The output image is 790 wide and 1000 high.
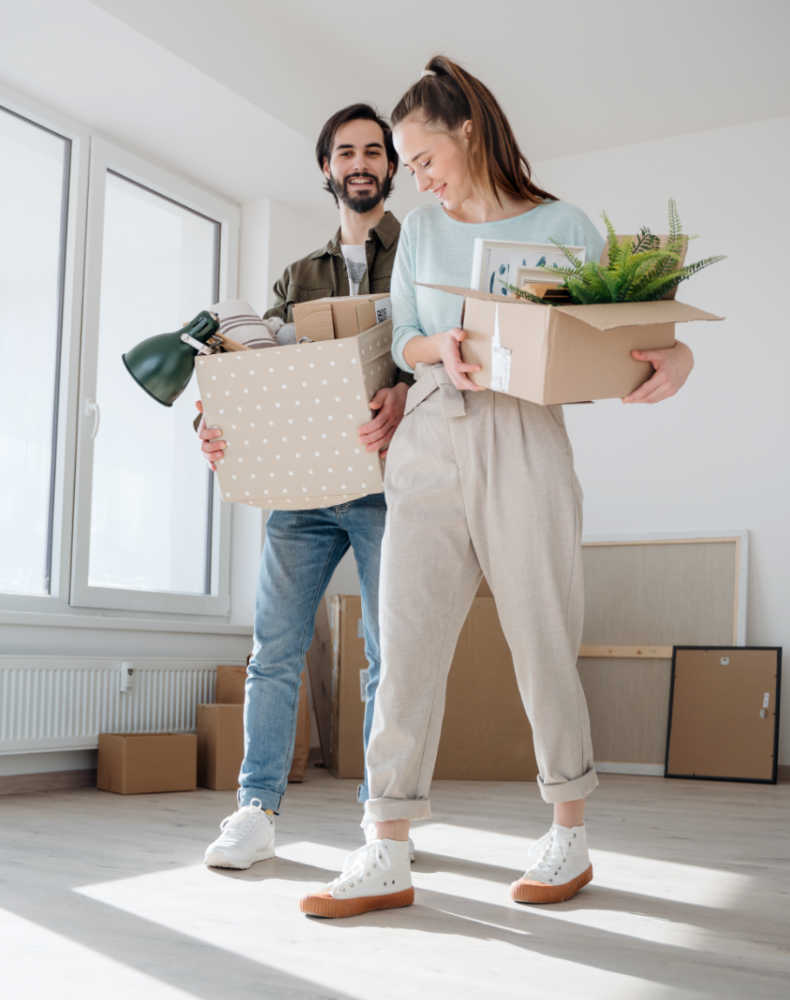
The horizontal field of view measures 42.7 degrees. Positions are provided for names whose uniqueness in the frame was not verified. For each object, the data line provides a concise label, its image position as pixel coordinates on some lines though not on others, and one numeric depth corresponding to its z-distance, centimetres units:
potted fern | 130
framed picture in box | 145
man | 182
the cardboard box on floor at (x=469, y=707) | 338
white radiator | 293
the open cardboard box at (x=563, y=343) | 127
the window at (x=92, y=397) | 329
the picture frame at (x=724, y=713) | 360
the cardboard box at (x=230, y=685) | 345
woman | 147
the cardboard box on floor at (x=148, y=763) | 293
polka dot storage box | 163
